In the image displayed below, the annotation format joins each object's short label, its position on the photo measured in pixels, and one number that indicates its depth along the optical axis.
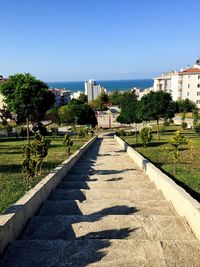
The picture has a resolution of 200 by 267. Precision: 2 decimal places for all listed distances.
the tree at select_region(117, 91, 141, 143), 29.05
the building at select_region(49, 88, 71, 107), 105.26
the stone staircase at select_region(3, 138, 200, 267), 3.08
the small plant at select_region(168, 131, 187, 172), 10.28
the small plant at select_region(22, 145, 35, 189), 7.37
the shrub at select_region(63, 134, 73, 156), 13.28
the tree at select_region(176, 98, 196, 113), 61.82
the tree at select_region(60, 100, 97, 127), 40.12
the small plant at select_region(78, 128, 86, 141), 24.80
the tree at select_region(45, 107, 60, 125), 49.29
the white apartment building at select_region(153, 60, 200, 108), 68.82
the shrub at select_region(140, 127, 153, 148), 17.19
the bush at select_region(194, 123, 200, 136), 23.61
